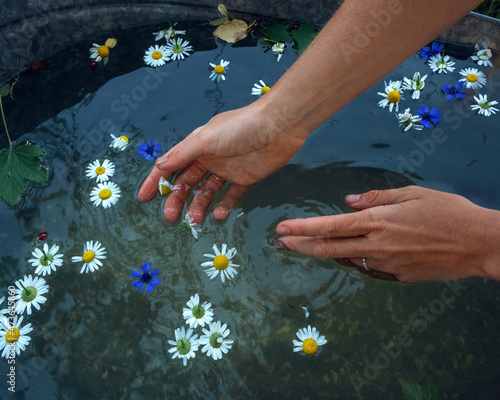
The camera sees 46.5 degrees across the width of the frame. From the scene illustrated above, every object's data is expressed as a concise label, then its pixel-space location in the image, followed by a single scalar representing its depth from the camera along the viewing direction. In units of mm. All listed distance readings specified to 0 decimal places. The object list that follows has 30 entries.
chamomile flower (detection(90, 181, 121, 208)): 628
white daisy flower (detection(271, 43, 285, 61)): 723
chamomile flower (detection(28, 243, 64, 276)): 592
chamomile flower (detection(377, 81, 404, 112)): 686
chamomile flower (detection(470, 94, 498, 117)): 687
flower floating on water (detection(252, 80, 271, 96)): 686
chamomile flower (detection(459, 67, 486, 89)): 707
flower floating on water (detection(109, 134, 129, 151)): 651
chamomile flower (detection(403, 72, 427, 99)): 694
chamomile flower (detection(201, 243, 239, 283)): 599
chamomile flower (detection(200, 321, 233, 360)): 561
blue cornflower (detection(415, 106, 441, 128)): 672
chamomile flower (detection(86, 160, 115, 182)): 638
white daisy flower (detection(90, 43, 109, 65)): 716
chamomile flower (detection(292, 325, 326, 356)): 563
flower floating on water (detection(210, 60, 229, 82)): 706
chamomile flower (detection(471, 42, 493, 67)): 714
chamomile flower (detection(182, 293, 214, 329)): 572
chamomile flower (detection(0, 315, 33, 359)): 555
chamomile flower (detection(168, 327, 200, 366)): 558
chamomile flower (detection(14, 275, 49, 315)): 576
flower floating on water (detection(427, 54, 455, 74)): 716
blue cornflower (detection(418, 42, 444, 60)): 720
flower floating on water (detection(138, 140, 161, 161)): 644
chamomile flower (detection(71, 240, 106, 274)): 598
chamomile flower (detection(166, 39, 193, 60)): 723
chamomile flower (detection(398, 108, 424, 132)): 672
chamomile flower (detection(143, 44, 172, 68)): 719
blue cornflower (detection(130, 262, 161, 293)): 579
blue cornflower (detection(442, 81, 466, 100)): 693
